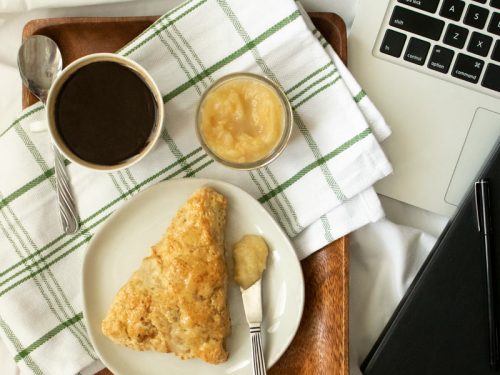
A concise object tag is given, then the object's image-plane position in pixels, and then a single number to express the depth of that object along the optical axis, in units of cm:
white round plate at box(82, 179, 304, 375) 107
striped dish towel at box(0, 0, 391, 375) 106
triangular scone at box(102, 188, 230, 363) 103
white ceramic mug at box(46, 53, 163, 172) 101
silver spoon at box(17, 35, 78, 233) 108
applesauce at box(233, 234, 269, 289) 107
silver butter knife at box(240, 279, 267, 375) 107
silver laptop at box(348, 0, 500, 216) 106
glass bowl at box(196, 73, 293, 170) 103
